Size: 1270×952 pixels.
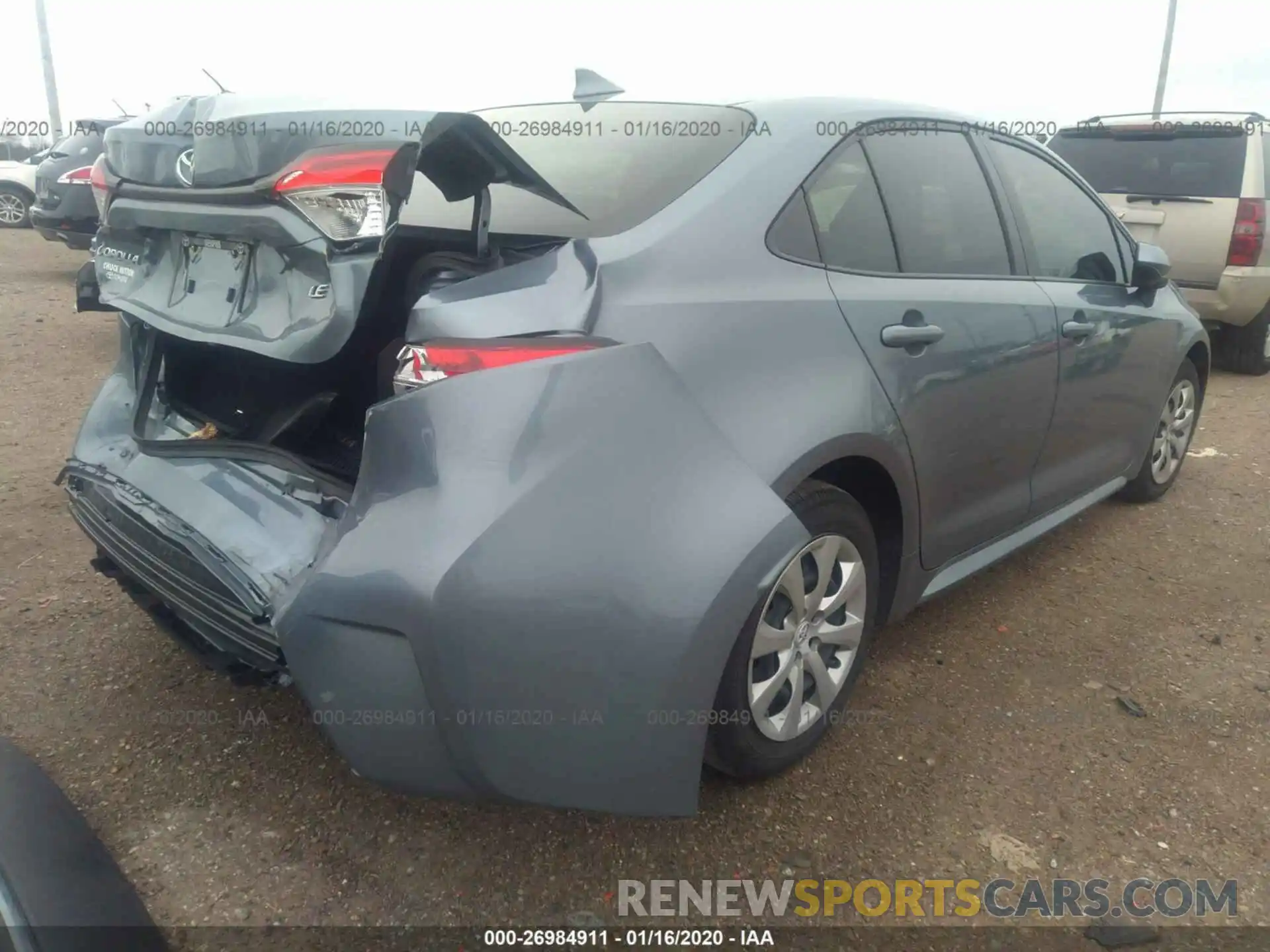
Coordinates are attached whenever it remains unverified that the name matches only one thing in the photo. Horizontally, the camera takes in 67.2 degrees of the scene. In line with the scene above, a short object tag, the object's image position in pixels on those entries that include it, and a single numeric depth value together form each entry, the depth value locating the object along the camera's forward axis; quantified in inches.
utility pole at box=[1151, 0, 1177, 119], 641.6
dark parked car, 335.9
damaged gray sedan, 65.0
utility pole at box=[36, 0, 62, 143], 731.4
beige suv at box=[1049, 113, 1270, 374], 254.4
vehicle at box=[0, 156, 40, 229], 561.9
